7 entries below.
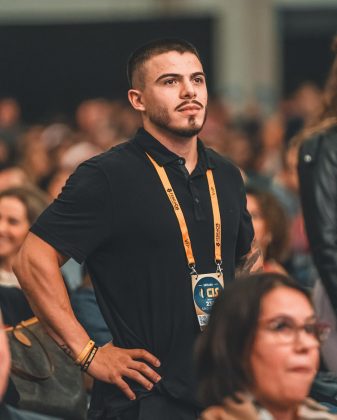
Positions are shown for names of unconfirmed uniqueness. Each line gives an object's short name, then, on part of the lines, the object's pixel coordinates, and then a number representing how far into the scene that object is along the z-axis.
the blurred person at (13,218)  12.00
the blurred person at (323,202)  9.17
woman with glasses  6.68
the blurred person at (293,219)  13.36
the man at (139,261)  7.98
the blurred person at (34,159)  18.35
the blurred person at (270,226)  11.92
